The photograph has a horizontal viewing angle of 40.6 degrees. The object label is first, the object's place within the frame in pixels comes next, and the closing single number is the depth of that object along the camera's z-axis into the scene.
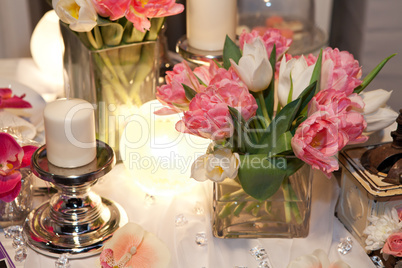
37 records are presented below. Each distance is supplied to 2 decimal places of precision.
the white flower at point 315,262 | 0.60
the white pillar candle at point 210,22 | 0.80
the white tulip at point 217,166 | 0.60
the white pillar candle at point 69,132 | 0.61
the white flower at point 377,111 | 0.69
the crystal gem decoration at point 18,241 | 0.67
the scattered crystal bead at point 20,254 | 0.65
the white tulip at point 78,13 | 0.67
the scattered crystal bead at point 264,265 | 0.65
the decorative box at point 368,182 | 0.65
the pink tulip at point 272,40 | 0.68
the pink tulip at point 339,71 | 0.63
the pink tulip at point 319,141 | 0.57
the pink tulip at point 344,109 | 0.58
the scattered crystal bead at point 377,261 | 0.66
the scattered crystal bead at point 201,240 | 0.69
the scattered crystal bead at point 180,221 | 0.73
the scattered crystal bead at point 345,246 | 0.68
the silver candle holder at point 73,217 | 0.64
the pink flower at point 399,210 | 0.66
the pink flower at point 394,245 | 0.62
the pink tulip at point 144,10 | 0.70
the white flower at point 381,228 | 0.64
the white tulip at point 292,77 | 0.61
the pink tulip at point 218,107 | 0.58
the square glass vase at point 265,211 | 0.67
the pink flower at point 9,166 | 0.67
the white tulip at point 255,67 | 0.60
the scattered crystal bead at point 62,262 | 0.64
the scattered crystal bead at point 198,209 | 0.75
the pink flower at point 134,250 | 0.62
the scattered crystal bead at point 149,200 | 0.77
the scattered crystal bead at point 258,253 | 0.66
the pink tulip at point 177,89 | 0.64
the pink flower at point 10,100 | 0.86
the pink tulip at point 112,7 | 0.68
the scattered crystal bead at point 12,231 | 0.69
